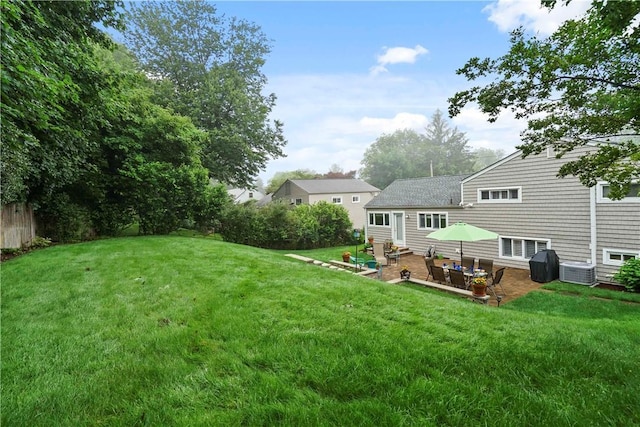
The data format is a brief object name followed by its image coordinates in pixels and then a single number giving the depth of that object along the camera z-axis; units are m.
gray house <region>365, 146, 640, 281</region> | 10.15
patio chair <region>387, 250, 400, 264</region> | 13.62
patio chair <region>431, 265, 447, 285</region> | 9.80
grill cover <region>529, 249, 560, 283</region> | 10.66
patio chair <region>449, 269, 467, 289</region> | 8.99
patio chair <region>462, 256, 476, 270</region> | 11.10
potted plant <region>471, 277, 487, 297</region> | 8.15
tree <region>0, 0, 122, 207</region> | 3.25
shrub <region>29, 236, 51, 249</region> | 10.55
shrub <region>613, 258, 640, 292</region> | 9.18
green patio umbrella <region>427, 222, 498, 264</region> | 9.46
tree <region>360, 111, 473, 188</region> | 49.59
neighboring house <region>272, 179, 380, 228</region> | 29.30
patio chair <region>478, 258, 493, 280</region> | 10.27
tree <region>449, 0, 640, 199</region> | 3.36
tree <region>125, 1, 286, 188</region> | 21.92
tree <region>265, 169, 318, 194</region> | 46.97
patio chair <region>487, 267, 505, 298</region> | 9.32
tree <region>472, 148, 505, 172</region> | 80.75
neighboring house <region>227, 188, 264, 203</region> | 45.30
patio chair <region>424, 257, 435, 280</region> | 10.24
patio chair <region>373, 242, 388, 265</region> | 14.20
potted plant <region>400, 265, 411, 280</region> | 10.26
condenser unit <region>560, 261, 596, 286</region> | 10.11
